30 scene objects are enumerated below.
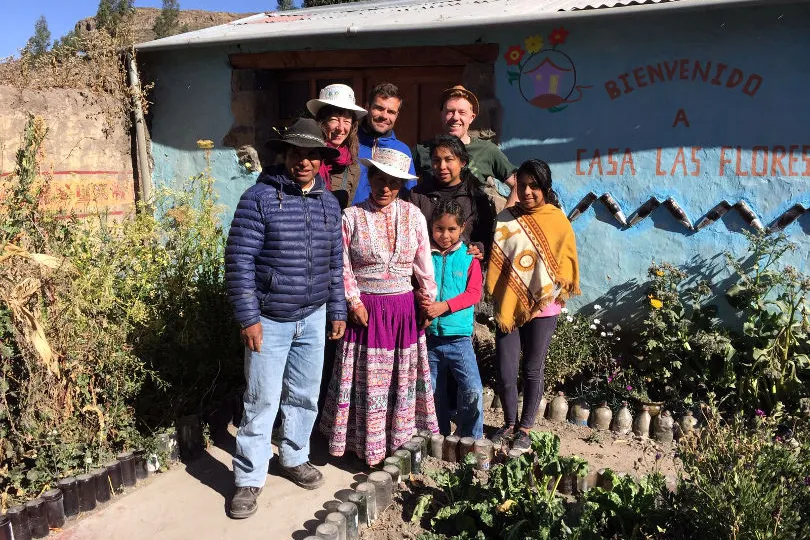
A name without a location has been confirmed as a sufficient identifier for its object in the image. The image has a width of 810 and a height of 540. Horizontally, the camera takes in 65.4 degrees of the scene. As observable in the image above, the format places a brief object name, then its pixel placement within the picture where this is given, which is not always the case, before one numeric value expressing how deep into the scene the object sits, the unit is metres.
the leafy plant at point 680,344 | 4.19
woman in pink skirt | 3.26
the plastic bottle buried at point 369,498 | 2.96
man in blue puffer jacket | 2.84
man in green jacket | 3.76
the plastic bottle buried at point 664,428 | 4.06
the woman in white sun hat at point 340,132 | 3.50
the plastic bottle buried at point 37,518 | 2.83
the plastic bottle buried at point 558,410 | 4.28
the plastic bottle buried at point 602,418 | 4.18
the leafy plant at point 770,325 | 4.00
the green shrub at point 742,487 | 2.21
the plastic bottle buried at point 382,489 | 3.07
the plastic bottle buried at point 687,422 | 3.98
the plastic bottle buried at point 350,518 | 2.82
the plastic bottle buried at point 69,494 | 2.98
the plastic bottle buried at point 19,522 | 2.76
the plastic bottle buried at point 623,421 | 4.14
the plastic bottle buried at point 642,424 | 4.12
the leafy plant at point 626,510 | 2.50
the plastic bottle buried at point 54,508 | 2.89
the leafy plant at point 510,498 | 2.63
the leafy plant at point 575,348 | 4.45
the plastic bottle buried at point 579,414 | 4.24
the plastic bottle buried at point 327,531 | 2.64
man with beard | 3.62
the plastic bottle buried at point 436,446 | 3.54
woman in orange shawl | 3.50
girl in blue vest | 3.38
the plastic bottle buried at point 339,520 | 2.74
